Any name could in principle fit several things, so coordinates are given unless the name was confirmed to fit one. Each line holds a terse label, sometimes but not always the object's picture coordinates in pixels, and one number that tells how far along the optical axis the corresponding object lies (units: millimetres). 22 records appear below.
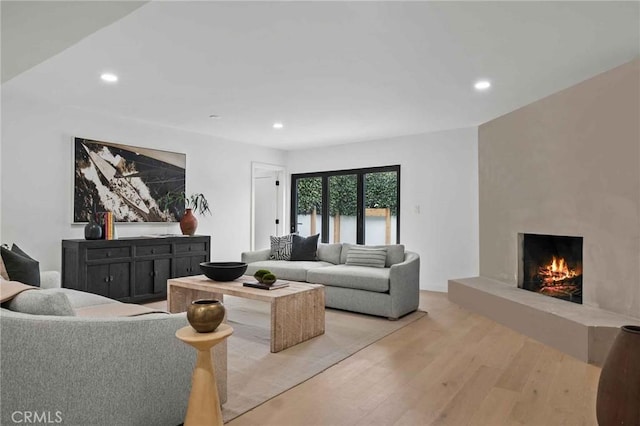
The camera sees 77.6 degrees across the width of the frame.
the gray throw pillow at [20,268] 2711
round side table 1382
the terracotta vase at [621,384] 1645
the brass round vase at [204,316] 1403
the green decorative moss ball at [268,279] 3512
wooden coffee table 3188
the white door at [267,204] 7551
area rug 2408
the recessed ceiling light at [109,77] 3521
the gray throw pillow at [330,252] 5453
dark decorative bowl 3678
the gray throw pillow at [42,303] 1669
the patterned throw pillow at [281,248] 5641
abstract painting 4719
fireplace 3914
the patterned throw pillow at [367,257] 4826
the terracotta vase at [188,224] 5465
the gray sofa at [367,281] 4160
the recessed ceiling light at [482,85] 3689
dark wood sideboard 4352
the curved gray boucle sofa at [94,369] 1479
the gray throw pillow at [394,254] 4852
